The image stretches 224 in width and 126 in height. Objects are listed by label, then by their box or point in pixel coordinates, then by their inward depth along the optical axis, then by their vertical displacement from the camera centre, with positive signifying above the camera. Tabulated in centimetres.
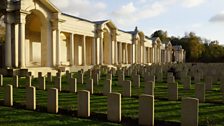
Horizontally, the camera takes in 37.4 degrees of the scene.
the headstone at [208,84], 1625 -119
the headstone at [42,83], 1582 -112
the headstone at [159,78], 2184 -120
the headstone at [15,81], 1677 -111
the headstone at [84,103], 929 -123
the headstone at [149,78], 1815 -102
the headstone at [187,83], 1656 -119
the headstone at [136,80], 1759 -111
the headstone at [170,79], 1756 -103
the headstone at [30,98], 1044 -122
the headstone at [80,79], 1927 -112
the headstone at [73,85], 1481 -114
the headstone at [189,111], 782 -124
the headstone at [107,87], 1384 -114
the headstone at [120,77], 1904 -101
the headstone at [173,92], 1296 -127
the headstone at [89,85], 1472 -113
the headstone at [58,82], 1559 -108
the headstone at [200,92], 1256 -123
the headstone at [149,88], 1291 -111
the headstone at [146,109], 831 -126
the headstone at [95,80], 1868 -114
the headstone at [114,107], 878 -126
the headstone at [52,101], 992 -124
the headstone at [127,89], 1376 -122
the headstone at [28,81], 1586 -102
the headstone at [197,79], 1827 -107
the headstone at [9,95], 1112 -119
